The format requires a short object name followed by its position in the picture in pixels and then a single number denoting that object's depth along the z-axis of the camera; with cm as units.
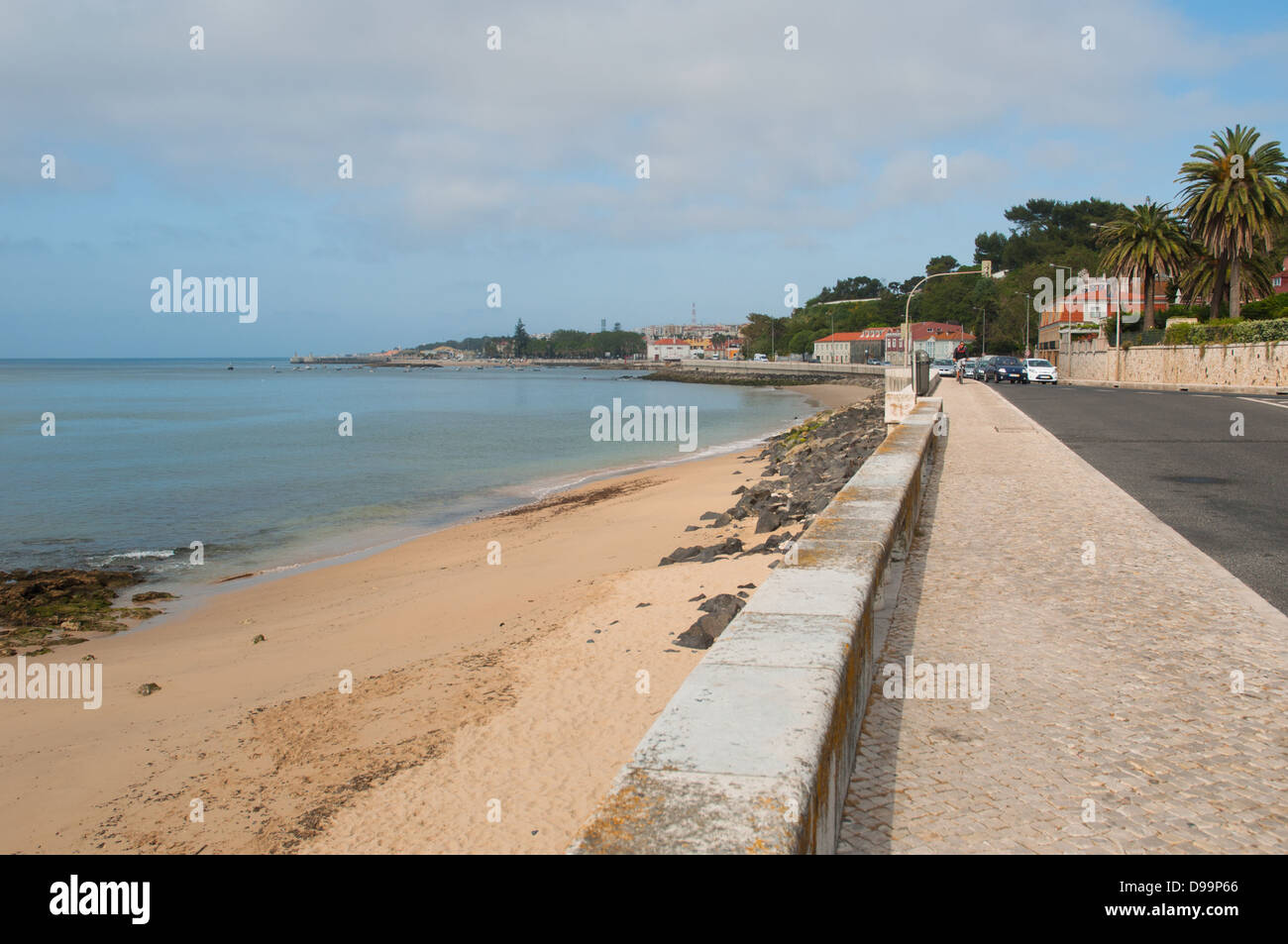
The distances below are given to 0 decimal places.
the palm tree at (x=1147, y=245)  5478
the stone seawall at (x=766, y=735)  233
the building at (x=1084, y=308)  7025
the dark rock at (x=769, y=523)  1334
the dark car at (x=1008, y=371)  4844
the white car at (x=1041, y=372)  4766
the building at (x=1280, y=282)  9801
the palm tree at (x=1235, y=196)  4469
